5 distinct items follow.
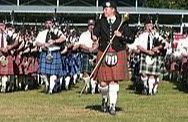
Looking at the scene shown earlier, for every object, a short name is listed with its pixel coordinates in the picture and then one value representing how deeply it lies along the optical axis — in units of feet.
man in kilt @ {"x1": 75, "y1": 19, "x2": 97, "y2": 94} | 57.26
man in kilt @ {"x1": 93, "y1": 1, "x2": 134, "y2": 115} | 43.06
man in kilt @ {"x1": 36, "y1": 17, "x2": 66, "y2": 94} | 56.49
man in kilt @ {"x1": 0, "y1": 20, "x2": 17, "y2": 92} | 57.52
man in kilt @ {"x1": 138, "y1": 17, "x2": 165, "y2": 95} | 56.08
